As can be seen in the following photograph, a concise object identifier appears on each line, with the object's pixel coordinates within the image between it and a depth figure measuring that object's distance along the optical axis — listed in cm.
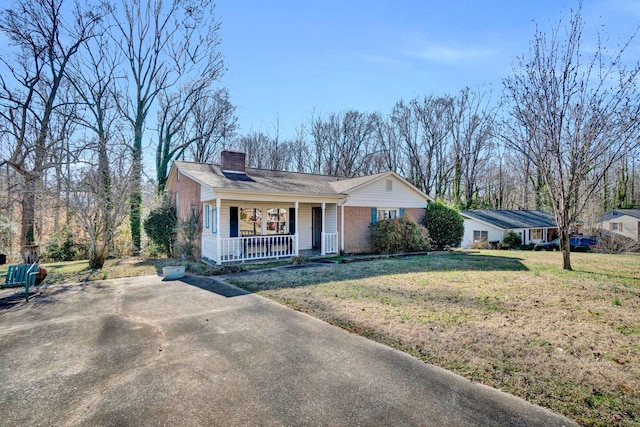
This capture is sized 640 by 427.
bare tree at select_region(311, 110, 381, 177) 3750
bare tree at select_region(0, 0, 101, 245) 1452
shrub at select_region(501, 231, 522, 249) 2966
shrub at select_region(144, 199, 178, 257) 1609
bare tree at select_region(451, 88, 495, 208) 3547
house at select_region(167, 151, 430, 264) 1311
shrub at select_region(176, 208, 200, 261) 1492
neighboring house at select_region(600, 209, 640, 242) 3530
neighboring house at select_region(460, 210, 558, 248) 3053
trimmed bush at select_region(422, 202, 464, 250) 1822
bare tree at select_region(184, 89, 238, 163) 2956
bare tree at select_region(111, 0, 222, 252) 2108
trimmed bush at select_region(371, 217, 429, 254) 1589
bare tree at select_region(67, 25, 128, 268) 1167
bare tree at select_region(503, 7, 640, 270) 965
